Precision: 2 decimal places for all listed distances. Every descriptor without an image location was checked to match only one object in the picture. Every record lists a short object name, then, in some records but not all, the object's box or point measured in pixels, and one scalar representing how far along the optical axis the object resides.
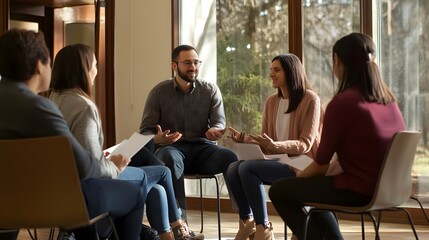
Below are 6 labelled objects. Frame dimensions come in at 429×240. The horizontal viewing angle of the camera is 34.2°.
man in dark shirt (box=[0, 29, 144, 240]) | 2.52
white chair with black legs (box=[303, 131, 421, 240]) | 2.77
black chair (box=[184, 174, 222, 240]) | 4.51
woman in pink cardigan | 3.98
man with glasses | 4.63
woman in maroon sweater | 2.87
